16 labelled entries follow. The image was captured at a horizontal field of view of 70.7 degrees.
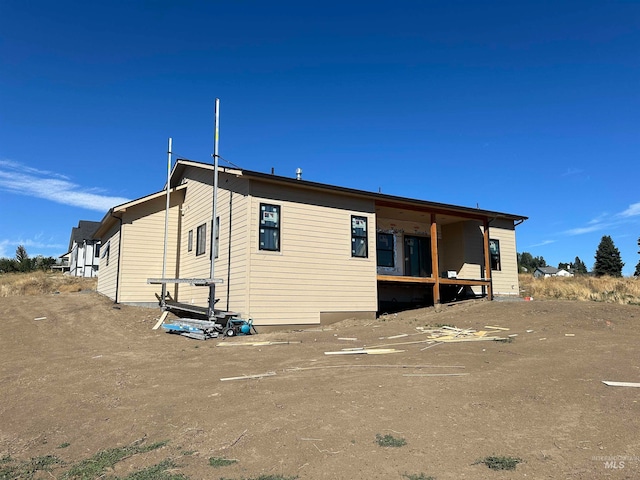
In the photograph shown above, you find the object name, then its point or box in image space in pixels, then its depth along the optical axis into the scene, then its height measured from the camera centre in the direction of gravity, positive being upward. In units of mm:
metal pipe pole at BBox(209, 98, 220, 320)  12695 +3146
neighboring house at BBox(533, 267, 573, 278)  99494 +4637
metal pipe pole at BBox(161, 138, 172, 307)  16672 +1906
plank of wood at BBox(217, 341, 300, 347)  10594 -1225
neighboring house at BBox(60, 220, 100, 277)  38906 +3451
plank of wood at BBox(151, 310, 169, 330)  13556 -867
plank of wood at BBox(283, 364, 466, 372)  7762 -1312
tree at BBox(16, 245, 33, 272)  39444 +2941
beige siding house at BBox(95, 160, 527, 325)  13359 +1619
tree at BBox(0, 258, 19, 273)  39969 +2420
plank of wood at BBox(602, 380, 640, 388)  6211 -1290
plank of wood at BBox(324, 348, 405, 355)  9281 -1240
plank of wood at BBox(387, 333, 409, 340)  11369 -1134
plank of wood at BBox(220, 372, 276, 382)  7448 -1399
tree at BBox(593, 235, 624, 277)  65212 +4735
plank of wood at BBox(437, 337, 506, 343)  10426 -1123
